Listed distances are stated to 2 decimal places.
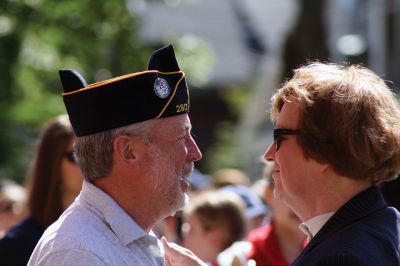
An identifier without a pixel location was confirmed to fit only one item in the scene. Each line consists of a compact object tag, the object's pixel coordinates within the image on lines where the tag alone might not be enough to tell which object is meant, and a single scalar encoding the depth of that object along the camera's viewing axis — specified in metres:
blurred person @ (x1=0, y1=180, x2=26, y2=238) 16.41
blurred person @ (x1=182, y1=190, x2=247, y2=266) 11.25
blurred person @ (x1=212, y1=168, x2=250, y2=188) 17.72
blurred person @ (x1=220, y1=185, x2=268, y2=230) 14.35
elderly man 6.09
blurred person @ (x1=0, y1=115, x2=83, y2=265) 9.48
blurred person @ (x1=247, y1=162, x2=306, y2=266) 9.73
